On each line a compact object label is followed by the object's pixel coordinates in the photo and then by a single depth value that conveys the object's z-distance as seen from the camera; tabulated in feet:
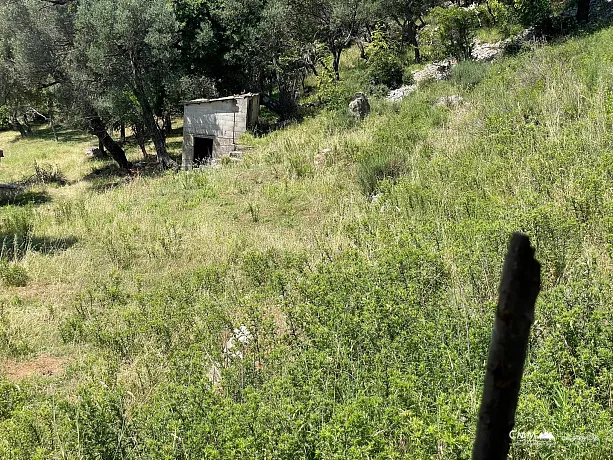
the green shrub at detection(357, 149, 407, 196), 33.04
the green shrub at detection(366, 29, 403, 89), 67.87
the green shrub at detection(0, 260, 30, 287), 27.96
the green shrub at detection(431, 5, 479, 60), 63.05
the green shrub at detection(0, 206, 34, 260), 32.91
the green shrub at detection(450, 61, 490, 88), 47.03
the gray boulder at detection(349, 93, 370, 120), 53.44
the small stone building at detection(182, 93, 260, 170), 64.03
